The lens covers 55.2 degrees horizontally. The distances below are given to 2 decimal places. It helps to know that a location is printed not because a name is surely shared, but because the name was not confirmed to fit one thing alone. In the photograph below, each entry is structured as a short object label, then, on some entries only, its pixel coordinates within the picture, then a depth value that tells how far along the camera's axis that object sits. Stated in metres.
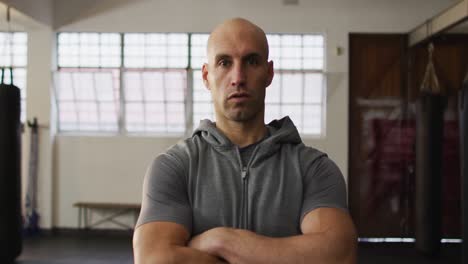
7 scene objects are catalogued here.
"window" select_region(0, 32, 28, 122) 5.94
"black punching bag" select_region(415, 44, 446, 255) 4.23
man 1.22
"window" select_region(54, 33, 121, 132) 5.80
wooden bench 5.70
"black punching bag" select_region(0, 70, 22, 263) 4.03
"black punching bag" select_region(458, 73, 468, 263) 3.00
